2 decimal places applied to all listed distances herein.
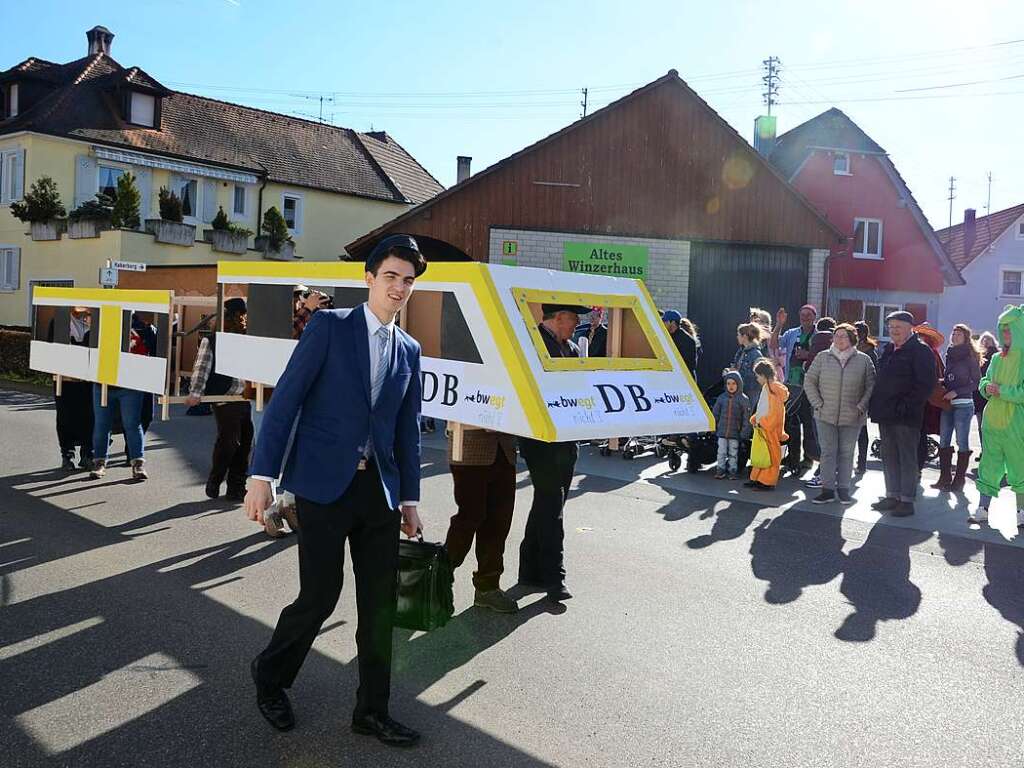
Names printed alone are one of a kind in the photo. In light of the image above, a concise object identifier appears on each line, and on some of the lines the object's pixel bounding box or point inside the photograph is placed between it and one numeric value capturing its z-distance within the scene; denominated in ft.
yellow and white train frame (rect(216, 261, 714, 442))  16.93
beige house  98.94
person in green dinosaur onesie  28.45
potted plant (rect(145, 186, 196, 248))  92.43
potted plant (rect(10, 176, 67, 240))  95.30
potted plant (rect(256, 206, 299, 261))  106.11
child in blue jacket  36.88
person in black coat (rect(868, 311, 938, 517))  29.53
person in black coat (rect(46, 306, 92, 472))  33.60
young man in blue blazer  12.55
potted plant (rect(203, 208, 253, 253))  100.94
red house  119.34
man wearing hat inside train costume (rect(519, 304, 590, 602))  18.94
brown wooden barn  75.05
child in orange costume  34.65
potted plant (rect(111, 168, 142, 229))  90.74
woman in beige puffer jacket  31.40
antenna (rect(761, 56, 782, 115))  155.94
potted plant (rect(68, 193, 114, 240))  91.81
